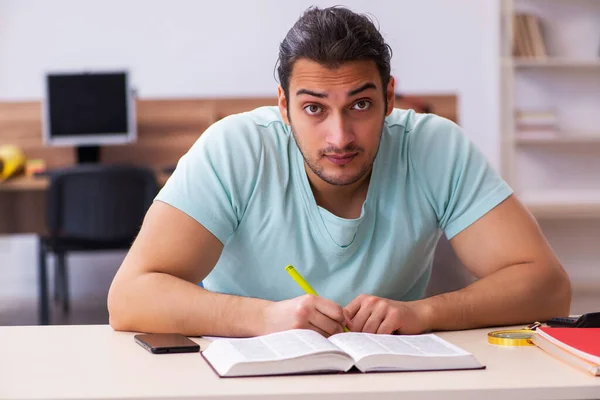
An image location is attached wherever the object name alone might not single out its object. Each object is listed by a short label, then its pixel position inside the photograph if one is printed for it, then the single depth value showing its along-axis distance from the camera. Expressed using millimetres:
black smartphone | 1638
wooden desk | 4618
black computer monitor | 4695
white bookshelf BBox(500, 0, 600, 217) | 5350
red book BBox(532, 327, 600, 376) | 1535
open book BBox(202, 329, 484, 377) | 1520
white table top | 1470
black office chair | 3875
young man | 1832
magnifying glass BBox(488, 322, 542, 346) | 1670
